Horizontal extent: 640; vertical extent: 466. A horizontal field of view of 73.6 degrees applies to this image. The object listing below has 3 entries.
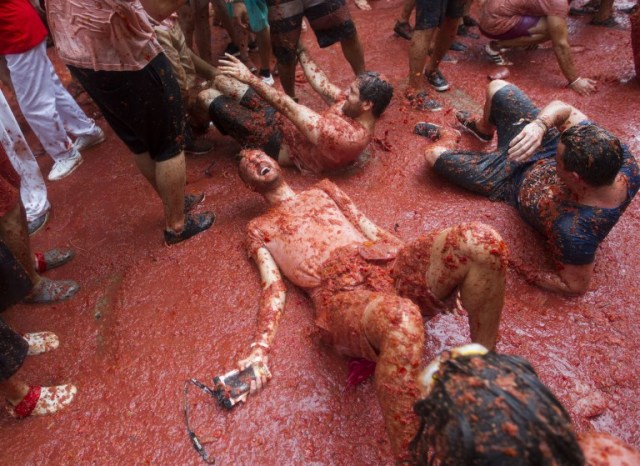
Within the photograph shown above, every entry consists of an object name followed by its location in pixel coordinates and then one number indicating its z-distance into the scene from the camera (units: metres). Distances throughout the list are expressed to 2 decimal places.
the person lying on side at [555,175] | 2.18
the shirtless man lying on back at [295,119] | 3.06
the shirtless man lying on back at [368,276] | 1.49
